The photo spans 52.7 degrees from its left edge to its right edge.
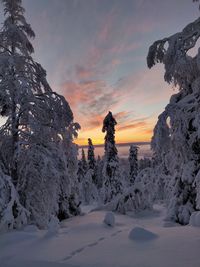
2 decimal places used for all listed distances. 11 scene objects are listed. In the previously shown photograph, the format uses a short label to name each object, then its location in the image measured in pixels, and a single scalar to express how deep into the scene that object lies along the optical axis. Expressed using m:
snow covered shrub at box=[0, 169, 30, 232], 7.09
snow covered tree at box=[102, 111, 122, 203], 21.59
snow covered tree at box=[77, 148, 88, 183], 37.03
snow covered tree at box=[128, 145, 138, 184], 38.44
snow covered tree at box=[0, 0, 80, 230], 8.16
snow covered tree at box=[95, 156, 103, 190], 47.43
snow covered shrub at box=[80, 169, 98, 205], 30.64
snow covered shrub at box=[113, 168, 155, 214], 15.62
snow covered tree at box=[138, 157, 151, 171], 61.15
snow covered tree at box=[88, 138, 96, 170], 37.13
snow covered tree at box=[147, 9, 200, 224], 6.24
